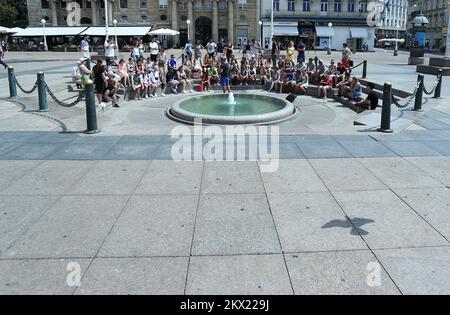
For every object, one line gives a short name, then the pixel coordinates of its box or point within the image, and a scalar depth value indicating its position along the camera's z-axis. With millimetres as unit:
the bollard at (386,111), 10242
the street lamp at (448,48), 22547
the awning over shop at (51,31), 55950
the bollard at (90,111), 10141
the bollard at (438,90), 14977
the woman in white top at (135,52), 22062
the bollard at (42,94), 12712
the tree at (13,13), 65375
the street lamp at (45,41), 53231
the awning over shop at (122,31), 54906
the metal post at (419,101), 12836
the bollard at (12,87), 15464
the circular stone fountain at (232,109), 11773
